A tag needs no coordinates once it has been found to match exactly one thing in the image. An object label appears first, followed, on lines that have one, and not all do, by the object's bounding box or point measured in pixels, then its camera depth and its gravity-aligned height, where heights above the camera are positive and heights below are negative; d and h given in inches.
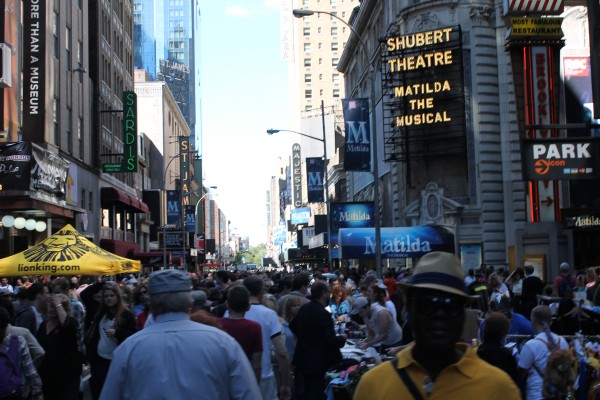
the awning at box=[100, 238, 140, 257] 1892.2 +20.9
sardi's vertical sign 1849.2 +271.2
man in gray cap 181.2 -23.7
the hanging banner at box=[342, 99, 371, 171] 1386.6 +186.2
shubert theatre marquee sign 1581.0 +311.4
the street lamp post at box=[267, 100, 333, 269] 1633.9 +79.2
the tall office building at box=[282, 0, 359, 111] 4667.8 +1065.1
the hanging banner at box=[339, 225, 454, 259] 1305.4 +10.3
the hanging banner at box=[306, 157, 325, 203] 2231.8 +190.8
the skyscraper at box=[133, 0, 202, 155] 7618.1 +1606.4
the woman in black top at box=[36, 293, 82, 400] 380.8 -43.4
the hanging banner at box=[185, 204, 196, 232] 2842.8 +118.8
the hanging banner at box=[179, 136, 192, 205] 3491.1 +348.5
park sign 743.7 +75.4
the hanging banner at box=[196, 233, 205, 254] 3438.5 +37.1
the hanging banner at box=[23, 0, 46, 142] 1279.5 +298.3
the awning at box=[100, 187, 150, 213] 1908.2 +133.6
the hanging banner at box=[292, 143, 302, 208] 4390.8 +417.2
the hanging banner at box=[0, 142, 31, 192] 1211.2 +130.2
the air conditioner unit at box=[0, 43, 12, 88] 1106.7 +250.9
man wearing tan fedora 131.3 -17.9
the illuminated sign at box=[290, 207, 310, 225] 3340.8 +139.4
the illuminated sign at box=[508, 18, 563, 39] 1026.7 +263.4
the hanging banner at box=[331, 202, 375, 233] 1601.9 +65.0
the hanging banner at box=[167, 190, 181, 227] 2605.8 +142.9
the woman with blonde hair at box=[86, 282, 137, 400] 381.1 -33.3
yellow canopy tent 729.6 -2.7
